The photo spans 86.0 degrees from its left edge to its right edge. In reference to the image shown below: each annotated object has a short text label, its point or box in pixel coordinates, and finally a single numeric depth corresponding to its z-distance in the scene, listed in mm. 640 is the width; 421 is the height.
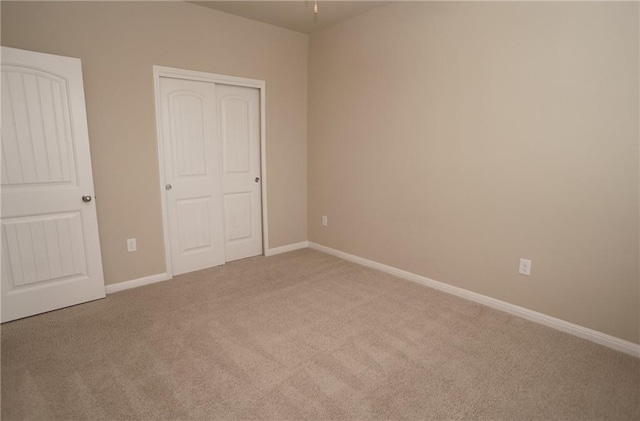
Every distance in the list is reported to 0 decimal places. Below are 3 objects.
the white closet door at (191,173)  3301
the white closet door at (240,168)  3703
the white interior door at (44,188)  2453
